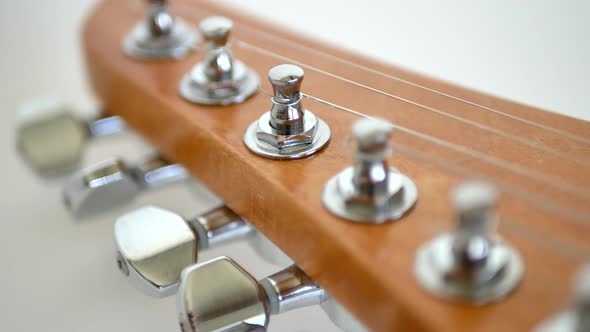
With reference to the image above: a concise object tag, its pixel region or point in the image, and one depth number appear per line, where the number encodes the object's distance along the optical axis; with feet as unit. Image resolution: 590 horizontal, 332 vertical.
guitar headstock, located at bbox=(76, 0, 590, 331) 0.64
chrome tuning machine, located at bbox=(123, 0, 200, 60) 0.90
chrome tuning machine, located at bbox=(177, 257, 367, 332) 0.69
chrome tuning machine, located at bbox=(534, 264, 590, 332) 0.59
